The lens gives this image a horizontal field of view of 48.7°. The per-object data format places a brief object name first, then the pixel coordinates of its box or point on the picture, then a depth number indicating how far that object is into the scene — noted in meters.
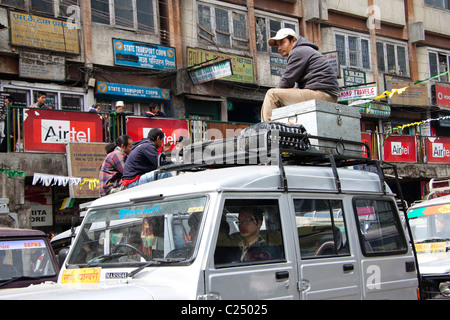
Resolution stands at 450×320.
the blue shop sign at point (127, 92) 13.44
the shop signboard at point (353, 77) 18.66
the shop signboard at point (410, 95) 20.17
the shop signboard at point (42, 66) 12.15
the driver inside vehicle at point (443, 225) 7.68
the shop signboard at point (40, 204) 11.87
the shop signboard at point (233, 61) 14.83
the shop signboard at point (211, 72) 13.63
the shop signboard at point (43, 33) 11.96
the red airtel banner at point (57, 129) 10.31
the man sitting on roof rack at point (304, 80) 5.36
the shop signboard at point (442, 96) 21.20
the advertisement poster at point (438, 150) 18.39
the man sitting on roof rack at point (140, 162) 5.78
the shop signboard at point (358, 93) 15.84
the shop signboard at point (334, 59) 16.91
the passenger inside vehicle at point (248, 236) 3.38
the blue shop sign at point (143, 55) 13.69
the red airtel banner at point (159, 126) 11.60
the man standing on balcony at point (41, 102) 10.93
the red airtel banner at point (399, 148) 17.17
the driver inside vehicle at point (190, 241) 3.32
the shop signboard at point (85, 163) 10.70
